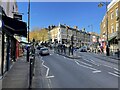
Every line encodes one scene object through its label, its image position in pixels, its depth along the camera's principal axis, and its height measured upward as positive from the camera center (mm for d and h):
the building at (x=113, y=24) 16750 +4336
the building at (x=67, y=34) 44521 +6169
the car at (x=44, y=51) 16160 -1054
